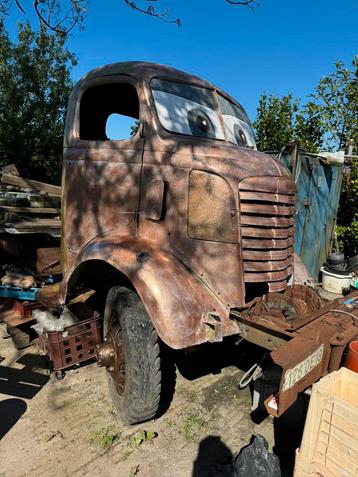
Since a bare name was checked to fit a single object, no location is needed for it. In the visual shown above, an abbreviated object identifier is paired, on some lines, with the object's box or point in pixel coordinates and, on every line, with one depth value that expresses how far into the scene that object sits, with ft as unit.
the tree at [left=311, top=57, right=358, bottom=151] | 25.43
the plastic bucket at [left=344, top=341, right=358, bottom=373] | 7.22
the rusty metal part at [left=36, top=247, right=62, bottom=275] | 14.35
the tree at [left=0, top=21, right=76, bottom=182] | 39.96
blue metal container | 18.55
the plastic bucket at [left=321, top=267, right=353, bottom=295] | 20.97
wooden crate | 6.11
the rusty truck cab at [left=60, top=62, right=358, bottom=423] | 7.61
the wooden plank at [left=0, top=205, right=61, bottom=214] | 14.26
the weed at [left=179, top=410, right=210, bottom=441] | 8.93
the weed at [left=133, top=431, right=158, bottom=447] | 8.63
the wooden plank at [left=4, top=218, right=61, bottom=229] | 13.30
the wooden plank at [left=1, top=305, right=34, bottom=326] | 12.91
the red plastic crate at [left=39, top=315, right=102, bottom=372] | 10.49
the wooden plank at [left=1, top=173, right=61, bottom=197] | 18.47
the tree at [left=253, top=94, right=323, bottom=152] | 27.32
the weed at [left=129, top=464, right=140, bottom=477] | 7.72
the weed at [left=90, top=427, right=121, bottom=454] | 8.46
